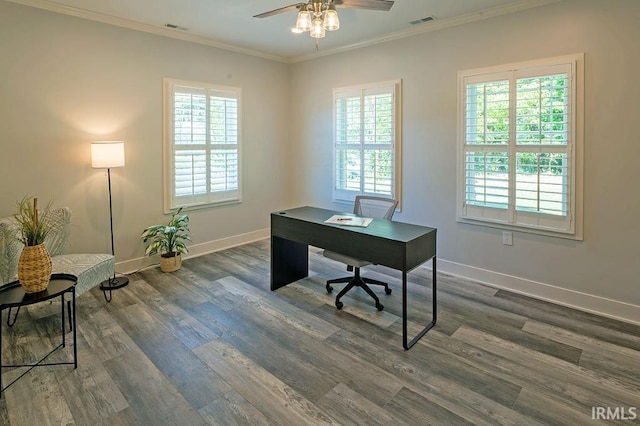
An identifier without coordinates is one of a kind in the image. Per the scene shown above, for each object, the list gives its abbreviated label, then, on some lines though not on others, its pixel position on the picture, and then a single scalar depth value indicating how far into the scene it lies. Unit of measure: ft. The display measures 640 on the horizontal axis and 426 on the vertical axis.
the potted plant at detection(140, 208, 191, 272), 13.99
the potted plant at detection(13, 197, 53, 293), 7.54
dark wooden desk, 8.82
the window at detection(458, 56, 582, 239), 10.70
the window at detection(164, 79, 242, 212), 14.74
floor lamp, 11.82
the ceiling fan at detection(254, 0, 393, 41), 8.36
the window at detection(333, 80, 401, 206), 14.75
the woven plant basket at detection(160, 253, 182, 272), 14.03
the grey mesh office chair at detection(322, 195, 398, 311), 10.77
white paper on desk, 10.39
